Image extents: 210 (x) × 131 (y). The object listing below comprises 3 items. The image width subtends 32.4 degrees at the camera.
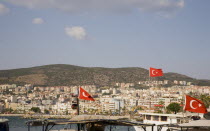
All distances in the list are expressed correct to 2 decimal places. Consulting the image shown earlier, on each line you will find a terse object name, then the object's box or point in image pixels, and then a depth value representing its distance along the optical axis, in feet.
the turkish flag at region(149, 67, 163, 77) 107.86
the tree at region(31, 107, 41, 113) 486.38
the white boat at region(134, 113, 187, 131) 97.54
